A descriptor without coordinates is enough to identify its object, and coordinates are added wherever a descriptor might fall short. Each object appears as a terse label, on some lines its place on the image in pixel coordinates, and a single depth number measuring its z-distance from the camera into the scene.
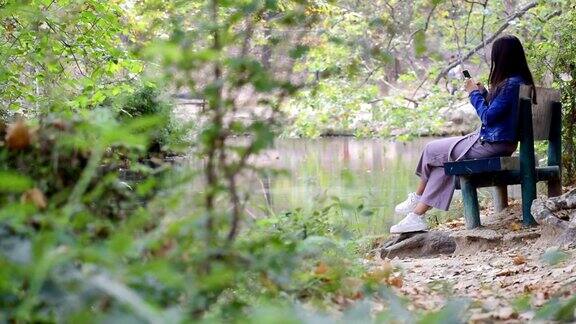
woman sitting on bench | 12.60
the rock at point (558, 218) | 10.37
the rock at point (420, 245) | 12.77
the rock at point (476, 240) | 11.98
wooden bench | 12.33
